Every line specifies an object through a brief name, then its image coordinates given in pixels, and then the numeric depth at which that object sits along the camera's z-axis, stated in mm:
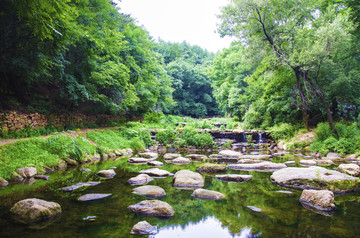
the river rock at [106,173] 5270
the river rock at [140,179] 4711
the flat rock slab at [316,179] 4281
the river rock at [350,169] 5466
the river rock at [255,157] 8012
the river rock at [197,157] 8450
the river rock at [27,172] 5008
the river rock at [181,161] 7723
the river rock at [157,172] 5395
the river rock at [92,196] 3503
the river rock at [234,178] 5074
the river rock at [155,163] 6920
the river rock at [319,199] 3260
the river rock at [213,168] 6156
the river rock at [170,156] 8448
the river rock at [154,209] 2994
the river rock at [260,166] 6645
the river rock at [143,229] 2461
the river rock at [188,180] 4572
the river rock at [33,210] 2660
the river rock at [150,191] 3813
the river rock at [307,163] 7073
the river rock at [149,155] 9027
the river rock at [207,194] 3762
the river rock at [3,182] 4301
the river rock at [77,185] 4055
